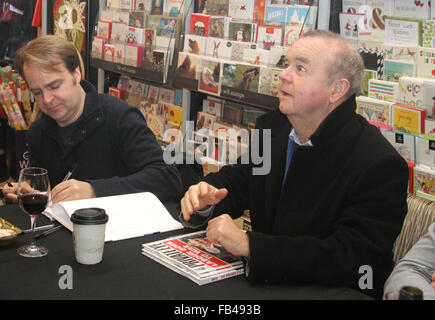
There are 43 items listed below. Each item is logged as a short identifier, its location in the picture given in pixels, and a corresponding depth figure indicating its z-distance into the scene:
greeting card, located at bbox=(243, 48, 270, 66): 3.13
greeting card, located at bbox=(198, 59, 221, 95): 3.38
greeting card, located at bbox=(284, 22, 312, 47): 2.95
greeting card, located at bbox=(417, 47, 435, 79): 2.39
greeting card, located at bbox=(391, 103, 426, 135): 2.42
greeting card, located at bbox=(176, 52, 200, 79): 3.55
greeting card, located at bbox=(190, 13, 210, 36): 3.59
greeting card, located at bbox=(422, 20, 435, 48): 2.42
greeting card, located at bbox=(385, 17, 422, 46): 2.47
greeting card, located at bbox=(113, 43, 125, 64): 4.32
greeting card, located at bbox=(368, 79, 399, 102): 2.51
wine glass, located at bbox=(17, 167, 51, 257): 1.65
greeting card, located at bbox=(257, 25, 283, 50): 3.11
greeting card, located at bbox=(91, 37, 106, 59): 4.62
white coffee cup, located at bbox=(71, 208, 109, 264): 1.55
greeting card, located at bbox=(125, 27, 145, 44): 4.15
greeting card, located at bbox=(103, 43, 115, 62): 4.48
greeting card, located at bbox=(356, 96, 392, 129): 2.54
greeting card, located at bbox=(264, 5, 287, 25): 3.09
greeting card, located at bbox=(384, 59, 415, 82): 2.48
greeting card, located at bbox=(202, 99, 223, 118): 3.76
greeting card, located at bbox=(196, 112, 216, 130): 3.78
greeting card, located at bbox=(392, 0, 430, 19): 2.46
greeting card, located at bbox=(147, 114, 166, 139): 4.23
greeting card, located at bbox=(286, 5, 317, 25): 2.91
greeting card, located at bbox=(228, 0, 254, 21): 3.31
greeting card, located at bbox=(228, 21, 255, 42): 3.27
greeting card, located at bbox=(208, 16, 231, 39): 3.42
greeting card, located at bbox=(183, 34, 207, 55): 3.58
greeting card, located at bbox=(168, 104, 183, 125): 4.04
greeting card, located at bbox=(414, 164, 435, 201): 2.42
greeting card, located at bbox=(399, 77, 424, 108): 2.41
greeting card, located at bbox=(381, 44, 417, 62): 2.47
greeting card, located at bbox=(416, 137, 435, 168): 2.42
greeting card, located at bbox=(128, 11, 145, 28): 4.22
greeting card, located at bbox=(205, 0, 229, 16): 3.52
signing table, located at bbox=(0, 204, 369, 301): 1.40
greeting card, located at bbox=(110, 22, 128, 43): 4.37
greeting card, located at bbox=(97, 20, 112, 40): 4.58
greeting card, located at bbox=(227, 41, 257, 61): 3.25
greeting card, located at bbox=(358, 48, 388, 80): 2.60
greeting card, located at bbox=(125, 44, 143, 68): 4.13
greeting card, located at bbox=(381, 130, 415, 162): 2.49
